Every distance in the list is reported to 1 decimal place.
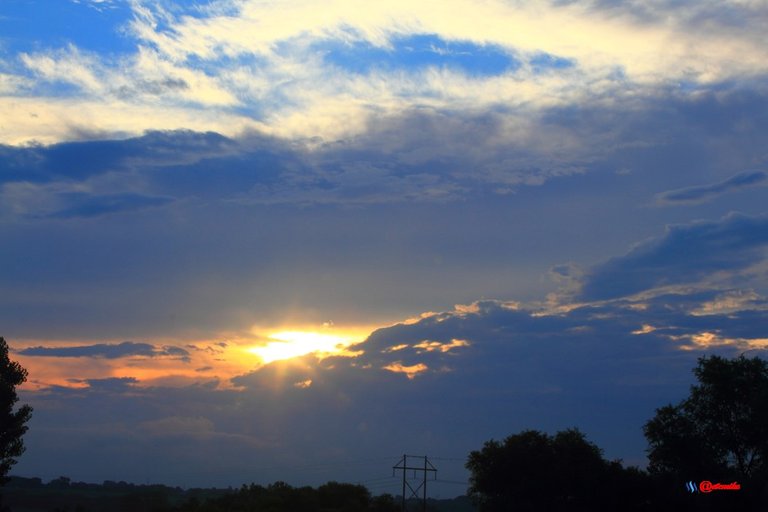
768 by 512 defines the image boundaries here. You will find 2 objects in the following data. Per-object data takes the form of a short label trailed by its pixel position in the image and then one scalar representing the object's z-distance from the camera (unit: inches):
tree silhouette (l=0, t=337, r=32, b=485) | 2797.7
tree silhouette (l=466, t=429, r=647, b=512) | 3476.9
